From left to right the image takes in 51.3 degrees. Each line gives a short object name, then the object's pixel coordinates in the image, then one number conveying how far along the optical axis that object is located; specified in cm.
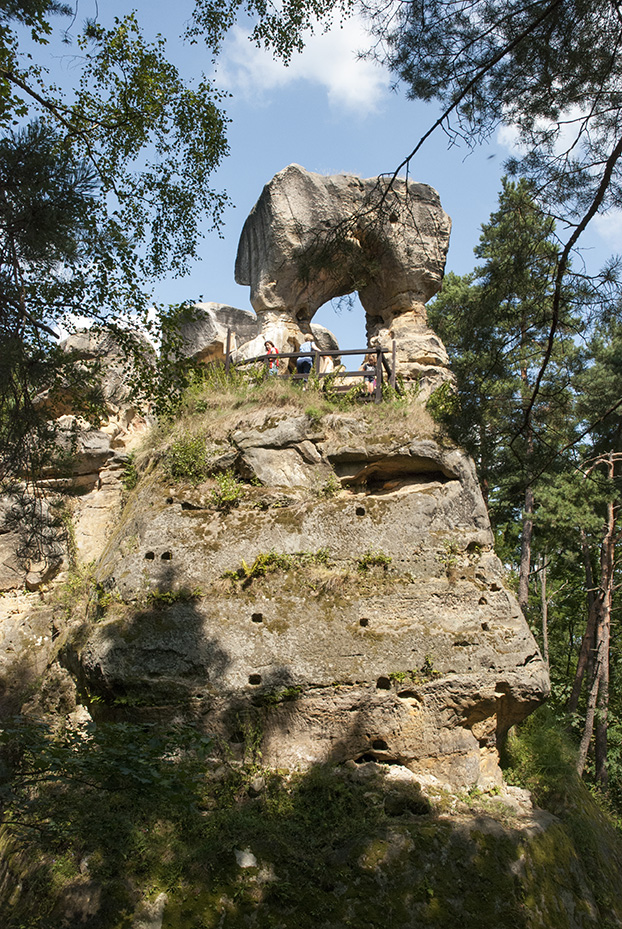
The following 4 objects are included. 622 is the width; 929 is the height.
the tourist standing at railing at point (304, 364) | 1343
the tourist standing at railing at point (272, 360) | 1290
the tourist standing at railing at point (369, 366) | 1265
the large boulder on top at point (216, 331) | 1909
